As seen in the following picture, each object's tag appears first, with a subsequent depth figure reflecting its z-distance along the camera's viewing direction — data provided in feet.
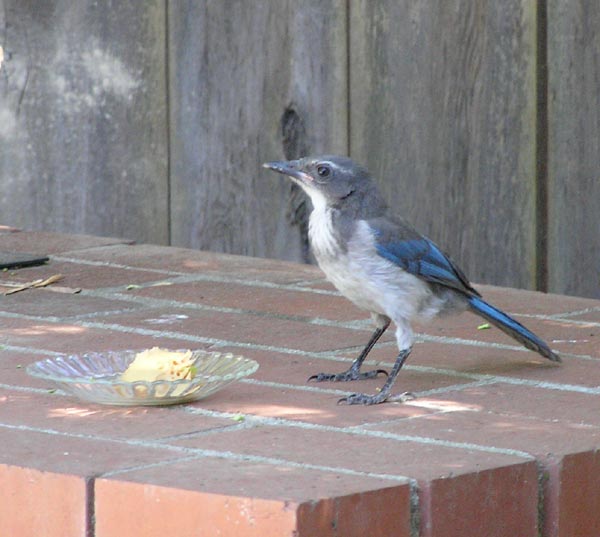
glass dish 24.56
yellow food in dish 25.11
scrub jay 27.50
